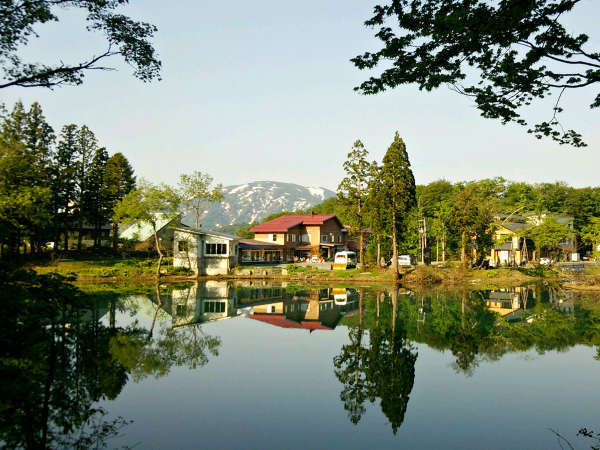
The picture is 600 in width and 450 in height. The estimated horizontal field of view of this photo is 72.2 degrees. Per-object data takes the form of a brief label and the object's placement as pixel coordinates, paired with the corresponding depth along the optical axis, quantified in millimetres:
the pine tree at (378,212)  38906
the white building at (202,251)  40625
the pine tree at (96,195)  45062
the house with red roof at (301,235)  54844
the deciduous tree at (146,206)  37031
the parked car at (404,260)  46491
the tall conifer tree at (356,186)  44281
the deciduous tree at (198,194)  44750
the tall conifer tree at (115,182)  46062
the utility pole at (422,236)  48256
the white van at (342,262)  43438
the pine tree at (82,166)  44844
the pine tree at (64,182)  41656
